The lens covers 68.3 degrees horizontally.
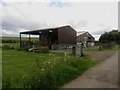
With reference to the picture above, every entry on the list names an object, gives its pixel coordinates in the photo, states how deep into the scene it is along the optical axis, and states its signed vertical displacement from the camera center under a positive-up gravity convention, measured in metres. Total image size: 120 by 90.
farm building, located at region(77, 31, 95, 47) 24.01 +1.56
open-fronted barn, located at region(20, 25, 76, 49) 16.73 +1.53
